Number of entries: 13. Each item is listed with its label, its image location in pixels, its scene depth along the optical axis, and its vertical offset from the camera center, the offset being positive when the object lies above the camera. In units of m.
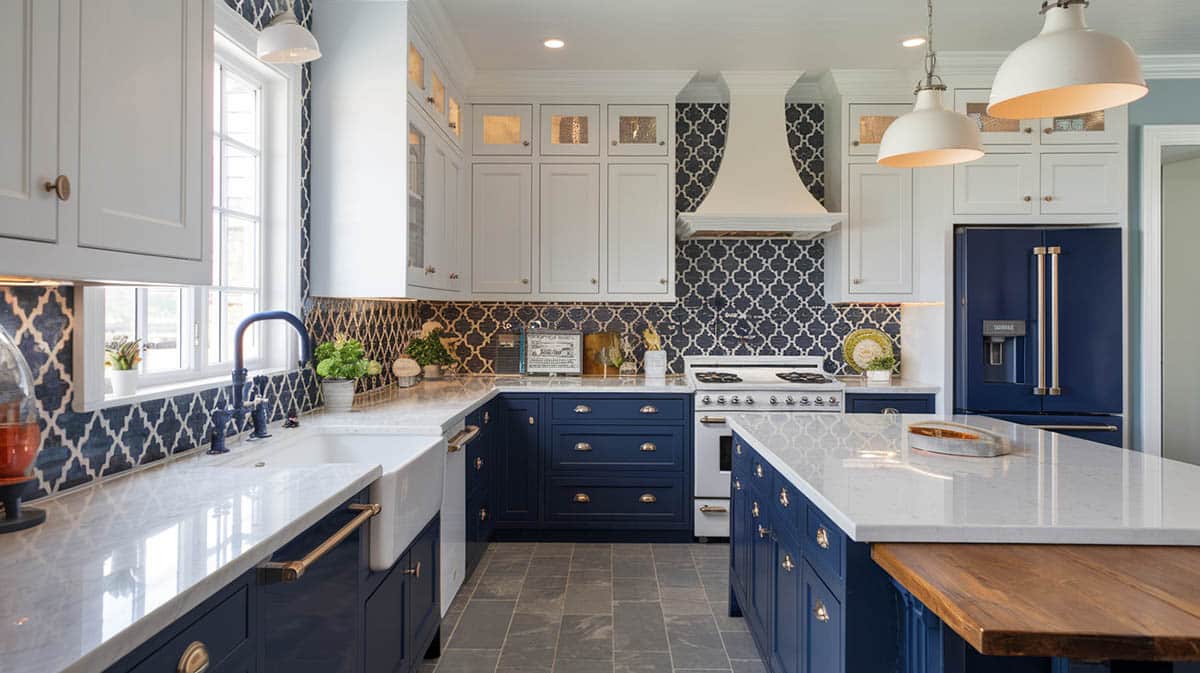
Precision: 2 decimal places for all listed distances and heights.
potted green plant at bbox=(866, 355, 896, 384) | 4.23 -0.18
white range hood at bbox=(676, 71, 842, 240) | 4.12 +1.02
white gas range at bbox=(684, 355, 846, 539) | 3.99 -0.41
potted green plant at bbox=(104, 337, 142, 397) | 1.86 -0.08
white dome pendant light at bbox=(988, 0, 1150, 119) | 1.59 +0.66
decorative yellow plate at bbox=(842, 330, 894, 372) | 4.49 -0.04
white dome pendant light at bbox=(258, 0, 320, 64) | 2.04 +0.89
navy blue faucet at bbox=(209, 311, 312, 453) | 2.13 -0.12
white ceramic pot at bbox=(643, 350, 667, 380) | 4.38 -0.16
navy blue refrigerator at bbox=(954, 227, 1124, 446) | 3.78 +0.14
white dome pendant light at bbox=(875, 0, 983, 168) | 2.11 +0.66
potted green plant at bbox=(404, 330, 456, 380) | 4.09 -0.08
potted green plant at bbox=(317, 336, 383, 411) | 2.88 -0.13
